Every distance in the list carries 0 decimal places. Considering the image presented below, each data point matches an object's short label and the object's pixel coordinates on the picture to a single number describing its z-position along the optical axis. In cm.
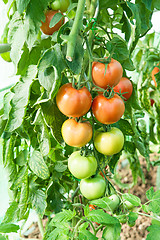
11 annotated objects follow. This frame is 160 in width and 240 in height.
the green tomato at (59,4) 72
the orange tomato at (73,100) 62
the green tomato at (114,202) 72
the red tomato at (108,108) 64
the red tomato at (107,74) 66
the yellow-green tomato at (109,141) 69
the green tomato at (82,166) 68
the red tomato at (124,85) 79
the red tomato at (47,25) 72
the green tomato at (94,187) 72
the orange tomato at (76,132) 66
